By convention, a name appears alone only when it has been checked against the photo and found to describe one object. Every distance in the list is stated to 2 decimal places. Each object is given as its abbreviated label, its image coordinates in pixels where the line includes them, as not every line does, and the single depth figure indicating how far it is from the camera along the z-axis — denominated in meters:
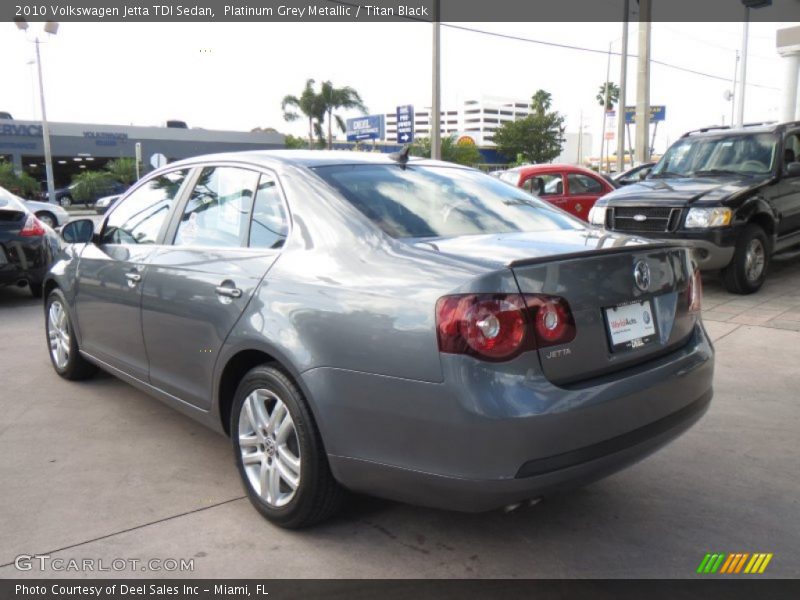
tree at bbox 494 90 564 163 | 73.44
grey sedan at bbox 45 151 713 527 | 2.43
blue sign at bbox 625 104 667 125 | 49.90
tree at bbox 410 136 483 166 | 65.76
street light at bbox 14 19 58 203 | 27.25
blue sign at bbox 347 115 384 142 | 46.72
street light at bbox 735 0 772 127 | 16.70
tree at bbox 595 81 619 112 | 73.12
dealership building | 47.75
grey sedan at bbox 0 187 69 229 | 18.73
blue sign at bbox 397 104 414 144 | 31.45
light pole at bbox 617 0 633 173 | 24.23
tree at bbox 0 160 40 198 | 34.97
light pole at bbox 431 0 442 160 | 18.27
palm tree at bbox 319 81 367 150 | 49.06
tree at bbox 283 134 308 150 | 58.03
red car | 12.23
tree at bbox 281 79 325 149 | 48.97
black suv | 7.90
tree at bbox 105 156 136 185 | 41.97
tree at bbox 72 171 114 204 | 39.59
